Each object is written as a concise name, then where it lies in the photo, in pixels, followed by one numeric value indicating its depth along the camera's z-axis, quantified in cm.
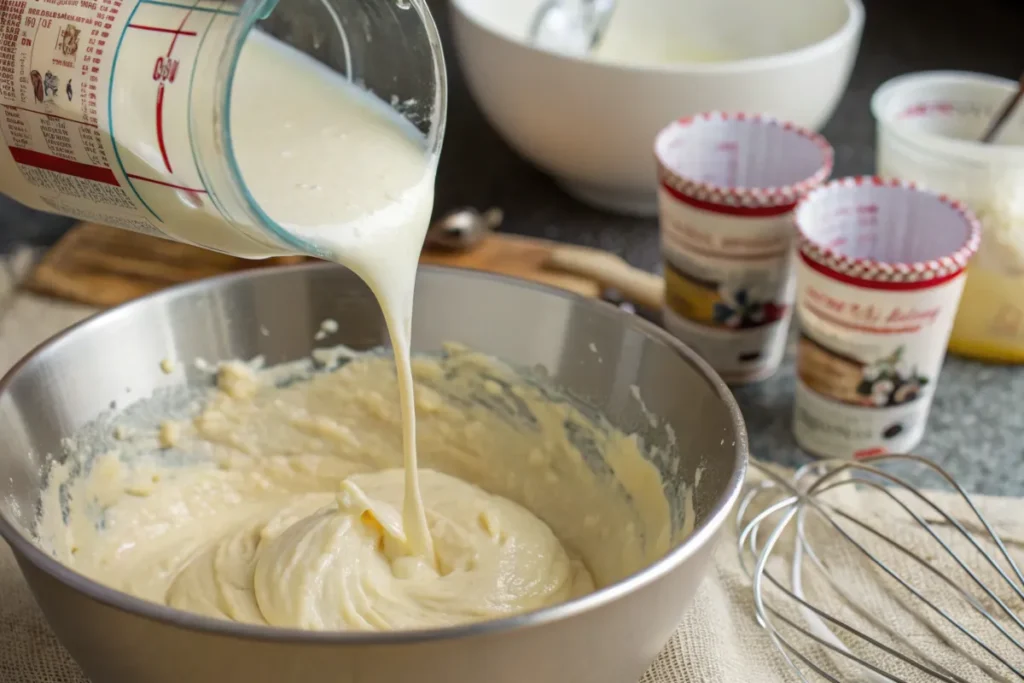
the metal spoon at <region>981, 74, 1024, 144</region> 115
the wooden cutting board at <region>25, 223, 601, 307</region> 124
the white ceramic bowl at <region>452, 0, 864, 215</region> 123
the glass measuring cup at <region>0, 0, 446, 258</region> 63
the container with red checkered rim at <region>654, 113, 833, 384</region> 107
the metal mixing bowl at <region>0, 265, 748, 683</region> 57
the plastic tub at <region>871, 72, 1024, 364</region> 110
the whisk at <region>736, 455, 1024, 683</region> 80
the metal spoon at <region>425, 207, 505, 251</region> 130
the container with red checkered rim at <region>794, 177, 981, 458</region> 96
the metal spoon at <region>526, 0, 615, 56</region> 143
